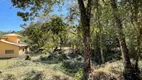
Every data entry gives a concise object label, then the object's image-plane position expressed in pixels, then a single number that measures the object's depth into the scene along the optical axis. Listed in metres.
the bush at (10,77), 6.13
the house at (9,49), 18.89
